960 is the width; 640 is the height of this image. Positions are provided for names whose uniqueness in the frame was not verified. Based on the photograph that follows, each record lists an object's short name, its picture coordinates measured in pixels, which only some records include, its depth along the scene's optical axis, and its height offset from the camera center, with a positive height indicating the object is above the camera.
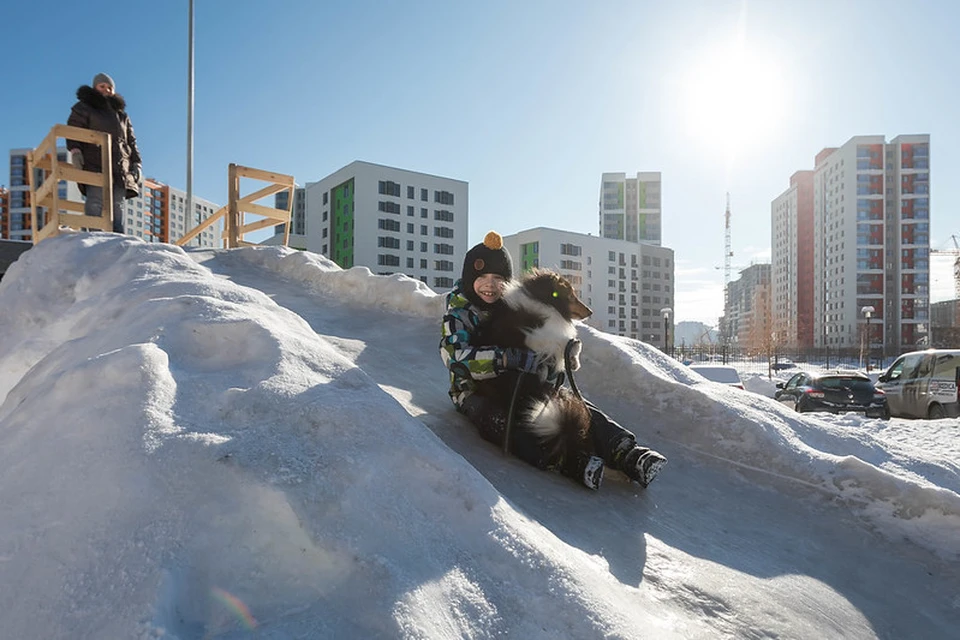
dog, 2.79 -0.14
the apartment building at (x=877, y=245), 66.38 +11.50
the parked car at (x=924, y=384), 9.05 -1.14
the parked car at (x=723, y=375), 13.91 -1.47
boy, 2.86 -0.30
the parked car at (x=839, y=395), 10.23 -1.52
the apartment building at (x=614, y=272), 71.81 +8.32
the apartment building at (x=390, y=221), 51.31 +11.10
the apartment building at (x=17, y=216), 73.12 +15.53
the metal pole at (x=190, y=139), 11.16 +4.17
